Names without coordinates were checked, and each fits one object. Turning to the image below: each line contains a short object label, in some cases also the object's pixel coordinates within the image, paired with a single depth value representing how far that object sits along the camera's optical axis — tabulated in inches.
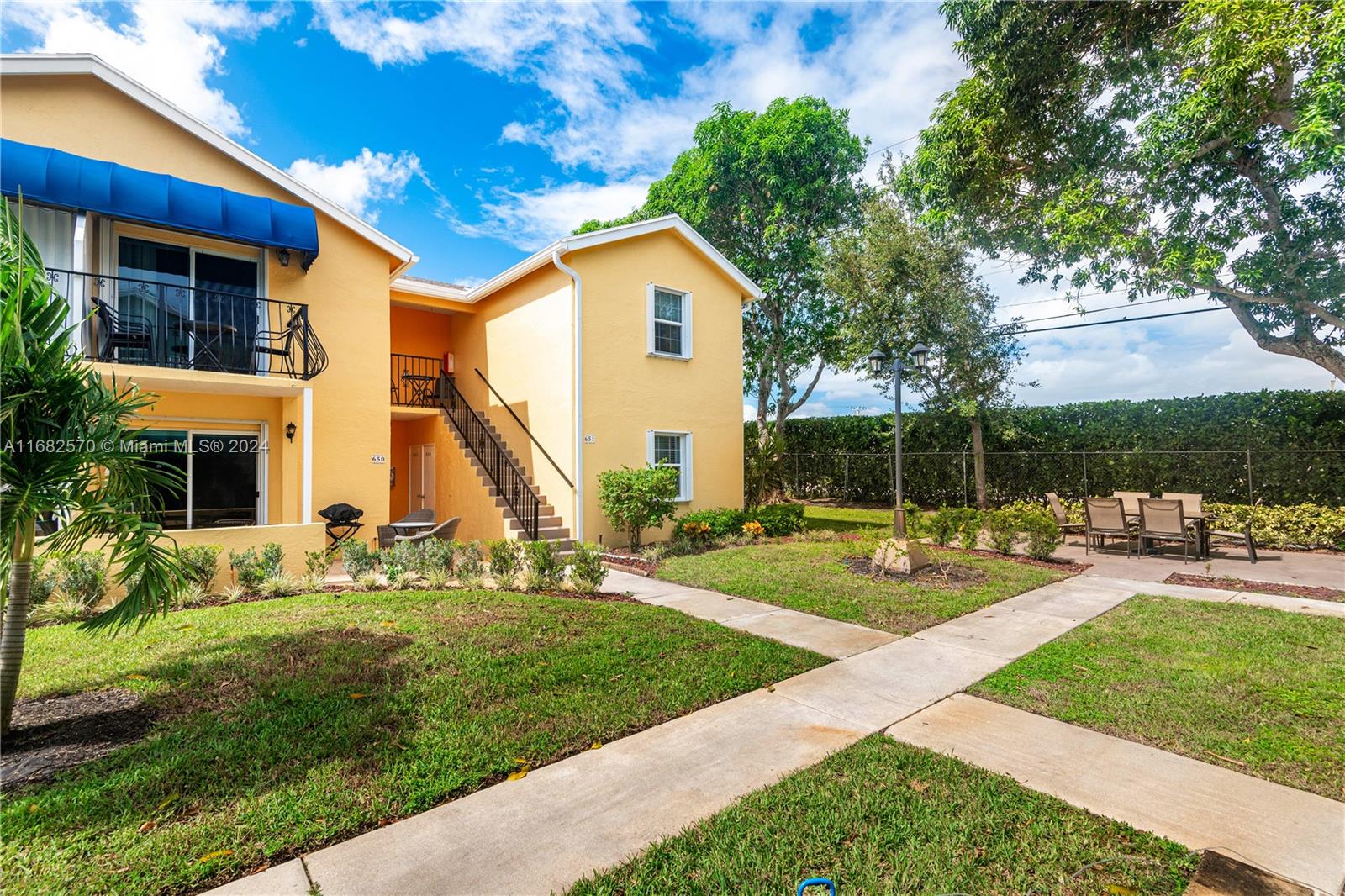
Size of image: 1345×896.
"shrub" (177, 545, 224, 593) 291.7
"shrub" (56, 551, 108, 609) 264.5
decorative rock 357.1
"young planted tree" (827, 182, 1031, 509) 617.0
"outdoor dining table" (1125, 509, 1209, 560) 417.7
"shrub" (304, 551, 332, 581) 324.5
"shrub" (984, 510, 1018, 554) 430.9
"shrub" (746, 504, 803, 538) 522.3
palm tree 125.9
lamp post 416.2
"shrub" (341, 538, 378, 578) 325.4
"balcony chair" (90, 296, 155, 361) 345.7
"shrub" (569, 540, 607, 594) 309.7
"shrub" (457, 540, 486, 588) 322.0
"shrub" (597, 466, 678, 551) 444.5
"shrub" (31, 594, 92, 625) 247.6
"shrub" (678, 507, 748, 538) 479.8
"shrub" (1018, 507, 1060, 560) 408.5
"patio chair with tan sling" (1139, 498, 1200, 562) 405.4
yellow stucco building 348.5
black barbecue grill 409.4
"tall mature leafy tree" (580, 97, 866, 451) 773.3
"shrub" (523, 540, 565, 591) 316.5
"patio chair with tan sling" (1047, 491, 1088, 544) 506.6
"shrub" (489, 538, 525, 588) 320.3
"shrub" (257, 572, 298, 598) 296.5
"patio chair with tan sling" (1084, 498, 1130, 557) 440.8
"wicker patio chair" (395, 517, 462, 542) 404.5
